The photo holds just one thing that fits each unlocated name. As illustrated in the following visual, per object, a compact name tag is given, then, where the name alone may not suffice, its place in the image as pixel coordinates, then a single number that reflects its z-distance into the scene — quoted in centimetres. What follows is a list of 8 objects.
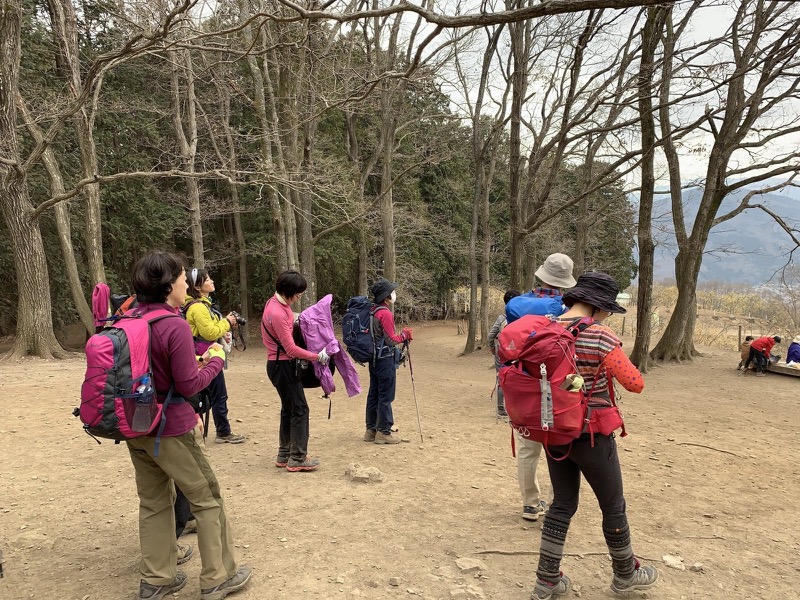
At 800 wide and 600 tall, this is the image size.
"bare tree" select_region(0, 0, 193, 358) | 1052
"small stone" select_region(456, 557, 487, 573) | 314
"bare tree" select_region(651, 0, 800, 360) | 1085
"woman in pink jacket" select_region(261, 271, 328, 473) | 445
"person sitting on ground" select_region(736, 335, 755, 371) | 1261
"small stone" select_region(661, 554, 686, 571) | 329
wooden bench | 1168
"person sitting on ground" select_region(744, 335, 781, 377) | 1211
